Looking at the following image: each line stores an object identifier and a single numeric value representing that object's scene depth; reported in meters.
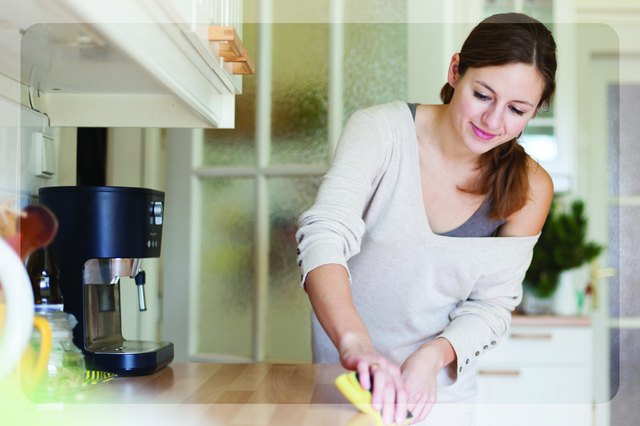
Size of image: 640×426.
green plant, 2.54
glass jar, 0.87
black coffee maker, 1.14
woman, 1.10
